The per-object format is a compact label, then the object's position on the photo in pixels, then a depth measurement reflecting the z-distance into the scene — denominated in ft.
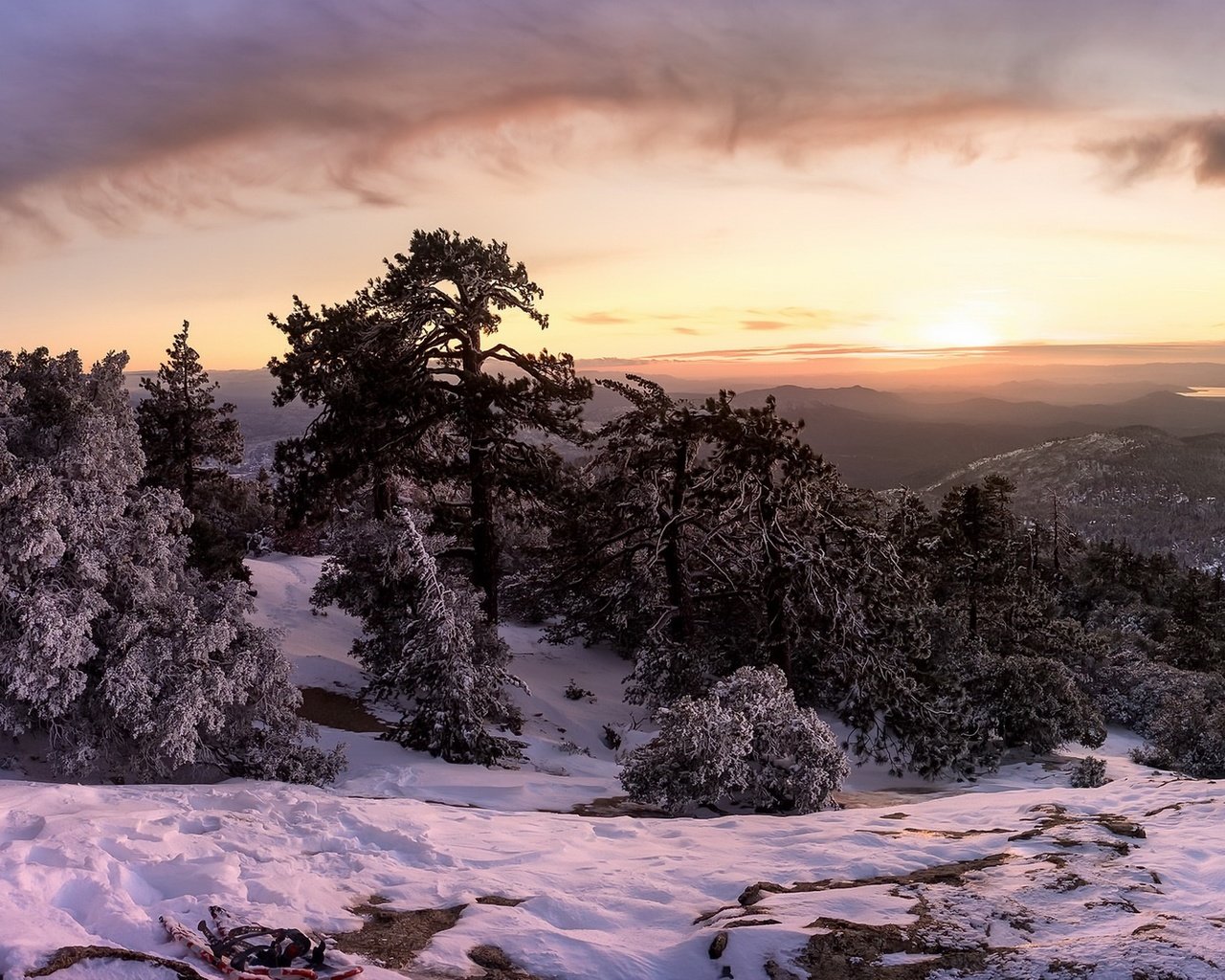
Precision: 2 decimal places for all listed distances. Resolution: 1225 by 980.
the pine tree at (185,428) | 82.23
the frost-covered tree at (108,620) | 33.83
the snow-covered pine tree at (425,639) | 45.93
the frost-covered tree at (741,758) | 38.09
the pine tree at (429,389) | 56.13
